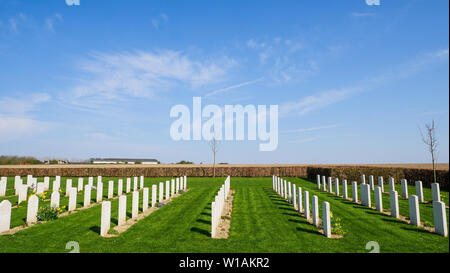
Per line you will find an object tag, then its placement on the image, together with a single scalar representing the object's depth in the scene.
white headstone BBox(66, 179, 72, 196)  16.23
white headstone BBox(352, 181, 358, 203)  13.76
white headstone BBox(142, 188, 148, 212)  12.21
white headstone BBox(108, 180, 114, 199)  15.94
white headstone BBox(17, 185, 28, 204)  13.72
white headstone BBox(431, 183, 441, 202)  12.41
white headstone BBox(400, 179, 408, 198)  14.75
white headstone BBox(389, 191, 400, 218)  9.96
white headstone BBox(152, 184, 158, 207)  13.35
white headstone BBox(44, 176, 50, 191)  18.24
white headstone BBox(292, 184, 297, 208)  12.88
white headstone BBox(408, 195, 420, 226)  8.62
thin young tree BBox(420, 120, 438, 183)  17.73
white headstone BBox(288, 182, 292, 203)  14.21
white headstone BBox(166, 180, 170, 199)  16.67
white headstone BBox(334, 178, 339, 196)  16.27
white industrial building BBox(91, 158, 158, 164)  112.00
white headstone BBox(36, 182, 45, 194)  16.14
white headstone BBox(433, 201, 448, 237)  7.38
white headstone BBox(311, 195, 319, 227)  8.70
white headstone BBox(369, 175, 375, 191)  18.01
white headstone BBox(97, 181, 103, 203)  14.60
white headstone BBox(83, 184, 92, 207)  13.30
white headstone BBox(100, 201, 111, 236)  7.75
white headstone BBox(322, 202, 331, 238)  7.43
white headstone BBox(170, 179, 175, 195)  17.70
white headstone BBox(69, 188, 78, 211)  11.93
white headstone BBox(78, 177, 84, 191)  18.11
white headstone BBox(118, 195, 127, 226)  9.22
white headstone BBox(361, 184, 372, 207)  12.44
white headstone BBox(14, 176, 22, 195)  18.26
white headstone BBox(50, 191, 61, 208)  10.70
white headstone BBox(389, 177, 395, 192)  13.26
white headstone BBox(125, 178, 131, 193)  18.84
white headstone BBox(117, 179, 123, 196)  17.27
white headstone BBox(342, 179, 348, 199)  15.00
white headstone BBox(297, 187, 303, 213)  11.47
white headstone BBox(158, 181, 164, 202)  14.75
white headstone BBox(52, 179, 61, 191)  16.27
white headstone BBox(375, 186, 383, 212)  11.26
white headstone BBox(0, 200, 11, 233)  8.11
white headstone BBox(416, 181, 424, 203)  13.28
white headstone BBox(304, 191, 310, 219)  9.83
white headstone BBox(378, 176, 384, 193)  17.66
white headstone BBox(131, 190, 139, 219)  10.49
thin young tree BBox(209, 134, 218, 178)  34.59
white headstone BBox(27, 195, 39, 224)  9.43
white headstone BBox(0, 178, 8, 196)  16.45
